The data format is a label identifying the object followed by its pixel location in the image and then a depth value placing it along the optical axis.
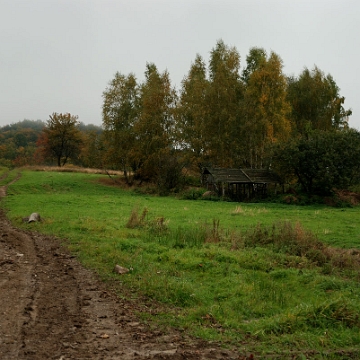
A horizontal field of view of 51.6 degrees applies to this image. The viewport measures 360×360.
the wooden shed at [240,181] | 40.72
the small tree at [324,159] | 37.22
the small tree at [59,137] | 69.94
